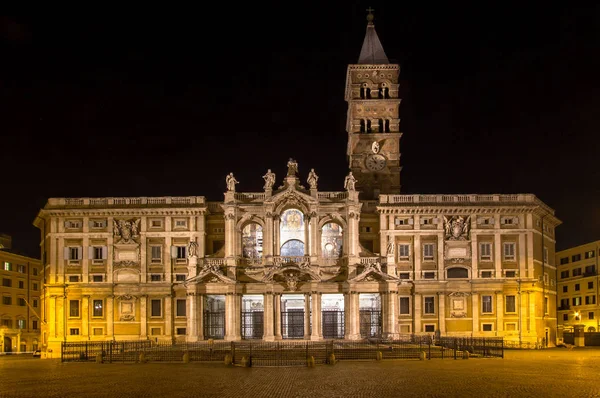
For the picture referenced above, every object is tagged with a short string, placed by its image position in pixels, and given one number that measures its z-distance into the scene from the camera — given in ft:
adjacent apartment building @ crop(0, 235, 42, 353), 349.00
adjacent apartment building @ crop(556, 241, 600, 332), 366.63
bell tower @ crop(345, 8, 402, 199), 320.09
